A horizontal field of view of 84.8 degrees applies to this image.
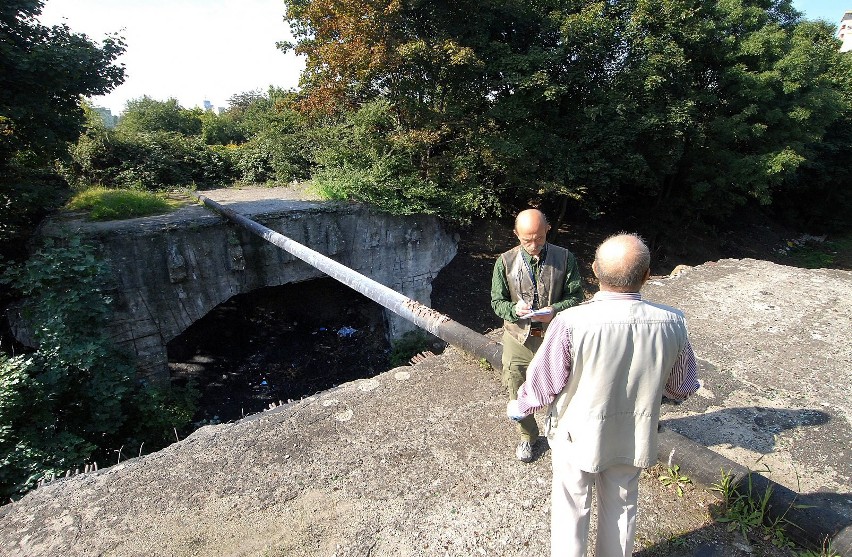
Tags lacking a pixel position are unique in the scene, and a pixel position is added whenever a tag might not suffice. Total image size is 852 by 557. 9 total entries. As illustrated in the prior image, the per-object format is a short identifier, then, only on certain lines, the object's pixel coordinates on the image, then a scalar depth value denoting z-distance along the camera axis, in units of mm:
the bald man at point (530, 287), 2553
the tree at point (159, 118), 18641
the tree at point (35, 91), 6016
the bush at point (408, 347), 9297
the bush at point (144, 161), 10148
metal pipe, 3664
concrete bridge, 6906
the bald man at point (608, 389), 1696
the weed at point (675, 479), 2617
